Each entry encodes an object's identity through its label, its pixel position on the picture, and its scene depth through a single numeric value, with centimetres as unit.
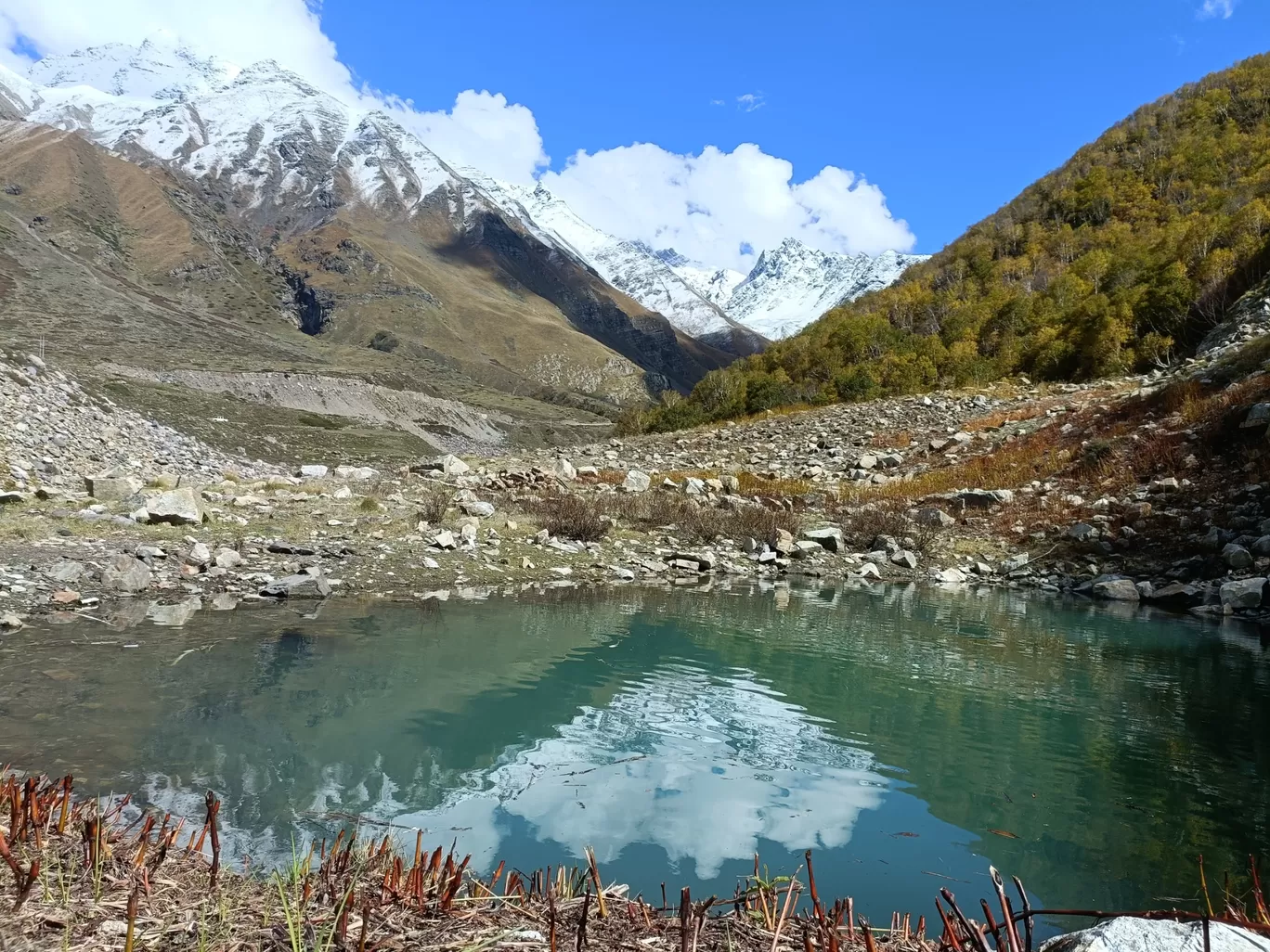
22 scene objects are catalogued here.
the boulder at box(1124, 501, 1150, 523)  1368
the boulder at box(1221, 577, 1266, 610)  1057
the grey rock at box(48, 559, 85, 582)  827
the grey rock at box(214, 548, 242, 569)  944
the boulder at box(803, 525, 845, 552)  1431
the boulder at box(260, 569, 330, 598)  901
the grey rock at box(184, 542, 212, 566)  936
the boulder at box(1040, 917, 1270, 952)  171
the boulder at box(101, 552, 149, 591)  838
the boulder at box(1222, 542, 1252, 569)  1141
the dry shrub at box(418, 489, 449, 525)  1257
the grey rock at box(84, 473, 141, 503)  1170
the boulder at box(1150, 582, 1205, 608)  1115
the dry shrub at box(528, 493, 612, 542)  1321
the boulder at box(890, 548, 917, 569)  1391
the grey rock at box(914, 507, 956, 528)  1533
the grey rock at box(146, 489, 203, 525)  1066
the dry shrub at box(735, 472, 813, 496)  1722
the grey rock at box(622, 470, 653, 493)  1681
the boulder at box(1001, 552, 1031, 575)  1362
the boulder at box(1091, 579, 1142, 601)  1183
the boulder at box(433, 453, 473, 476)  1708
